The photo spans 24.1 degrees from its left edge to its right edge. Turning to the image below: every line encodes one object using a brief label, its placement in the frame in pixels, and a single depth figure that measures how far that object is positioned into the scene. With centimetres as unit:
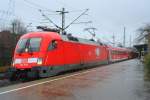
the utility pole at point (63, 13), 4208
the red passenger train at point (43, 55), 2161
